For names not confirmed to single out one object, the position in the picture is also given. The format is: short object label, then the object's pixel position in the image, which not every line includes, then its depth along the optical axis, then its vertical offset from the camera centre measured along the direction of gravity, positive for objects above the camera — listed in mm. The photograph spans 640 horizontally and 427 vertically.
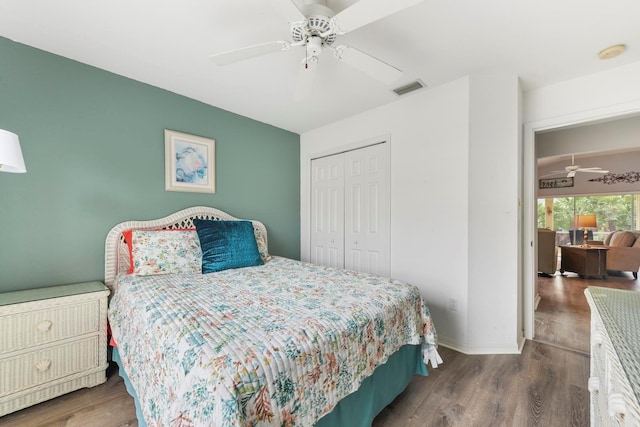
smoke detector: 1946 +1195
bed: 949 -539
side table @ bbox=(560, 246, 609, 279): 5133 -912
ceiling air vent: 2555 +1229
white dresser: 535 -348
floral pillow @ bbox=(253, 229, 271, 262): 2846 -373
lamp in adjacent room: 6016 -181
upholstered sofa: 5137 -747
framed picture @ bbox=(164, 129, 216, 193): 2721 +532
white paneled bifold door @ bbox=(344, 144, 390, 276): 3082 +40
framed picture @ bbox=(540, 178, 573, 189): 6500 +764
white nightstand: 1664 -862
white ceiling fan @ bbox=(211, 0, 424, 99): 1288 +969
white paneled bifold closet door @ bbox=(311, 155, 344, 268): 3574 +31
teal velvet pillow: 2357 -296
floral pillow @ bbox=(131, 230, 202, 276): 2160 -330
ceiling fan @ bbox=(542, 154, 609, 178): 5262 +876
